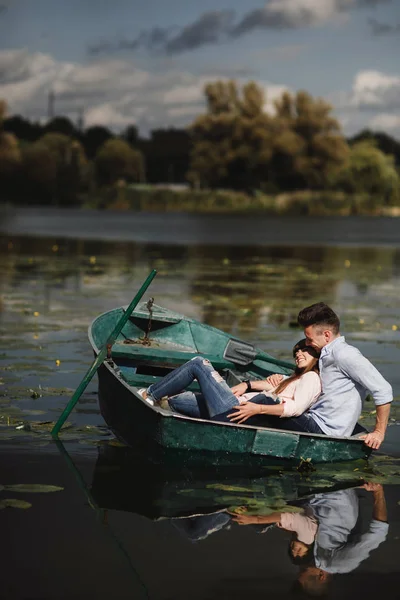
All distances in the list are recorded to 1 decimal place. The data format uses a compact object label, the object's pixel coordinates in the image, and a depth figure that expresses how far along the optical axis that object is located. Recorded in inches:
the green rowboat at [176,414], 323.9
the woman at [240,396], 328.2
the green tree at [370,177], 5118.1
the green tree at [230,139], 5032.0
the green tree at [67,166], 5625.0
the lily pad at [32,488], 300.9
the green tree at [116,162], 6240.2
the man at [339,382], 320.2
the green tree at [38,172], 5492.1
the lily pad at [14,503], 285.3
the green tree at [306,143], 5191.9
